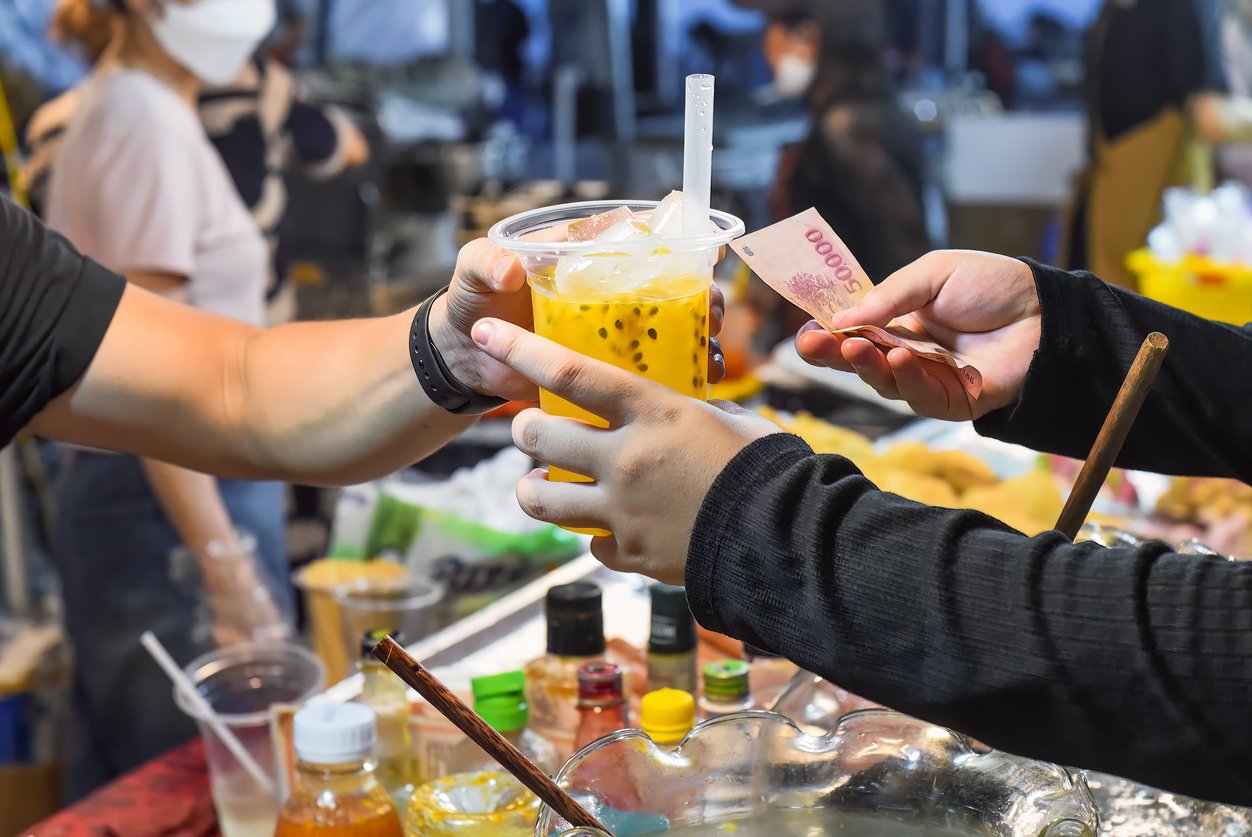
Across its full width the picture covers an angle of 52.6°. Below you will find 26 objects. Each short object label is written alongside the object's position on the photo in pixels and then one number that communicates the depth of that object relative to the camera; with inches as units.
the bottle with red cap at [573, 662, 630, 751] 46.3
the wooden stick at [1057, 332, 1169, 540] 35.8
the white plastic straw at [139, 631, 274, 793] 52.8
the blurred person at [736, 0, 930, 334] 165.2
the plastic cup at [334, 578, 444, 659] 74.7
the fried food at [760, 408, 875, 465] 80.6
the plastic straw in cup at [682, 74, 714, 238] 35.4
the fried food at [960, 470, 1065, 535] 68.6
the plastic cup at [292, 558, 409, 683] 79.7
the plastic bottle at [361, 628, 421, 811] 48.9
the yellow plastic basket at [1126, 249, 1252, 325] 101.7
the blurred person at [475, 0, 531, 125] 220.2
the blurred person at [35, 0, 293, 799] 102.8
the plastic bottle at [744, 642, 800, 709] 52.5
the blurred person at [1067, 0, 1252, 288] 183.6
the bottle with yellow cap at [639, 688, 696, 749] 42.9
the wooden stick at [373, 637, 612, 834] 33.4
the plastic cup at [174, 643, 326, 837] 63.4
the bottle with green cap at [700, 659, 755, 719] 47.8
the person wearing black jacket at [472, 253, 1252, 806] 29.6
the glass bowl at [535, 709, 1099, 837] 35.5
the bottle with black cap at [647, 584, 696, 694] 49.3
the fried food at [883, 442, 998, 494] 77.6
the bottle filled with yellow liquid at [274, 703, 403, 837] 42.4
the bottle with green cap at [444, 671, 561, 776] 46.3
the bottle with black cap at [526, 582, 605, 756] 48.8
